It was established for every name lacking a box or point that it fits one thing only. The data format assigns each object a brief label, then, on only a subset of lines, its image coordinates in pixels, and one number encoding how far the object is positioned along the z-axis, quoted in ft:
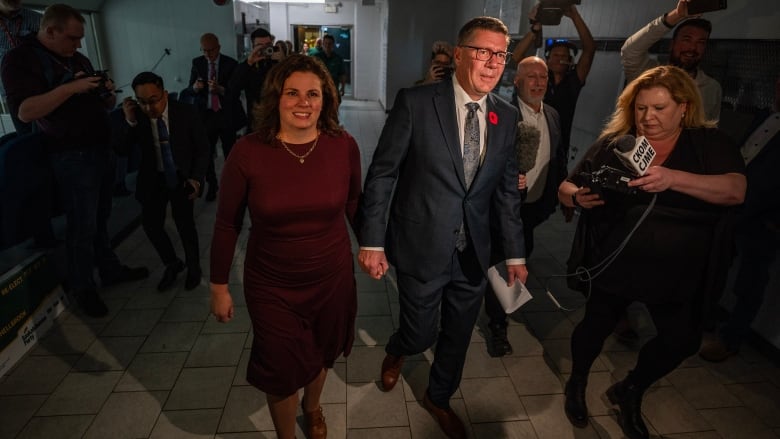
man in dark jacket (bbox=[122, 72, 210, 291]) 9.62
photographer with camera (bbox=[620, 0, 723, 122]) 9.08
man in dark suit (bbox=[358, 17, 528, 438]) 5.84
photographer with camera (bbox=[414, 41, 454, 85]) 11.16
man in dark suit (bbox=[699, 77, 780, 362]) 8.33
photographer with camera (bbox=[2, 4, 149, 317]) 8.36
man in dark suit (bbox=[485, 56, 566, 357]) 8.32
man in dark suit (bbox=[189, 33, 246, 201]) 16.46
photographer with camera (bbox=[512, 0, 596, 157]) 11.49
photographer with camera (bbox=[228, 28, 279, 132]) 14.60
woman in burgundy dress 5.30
